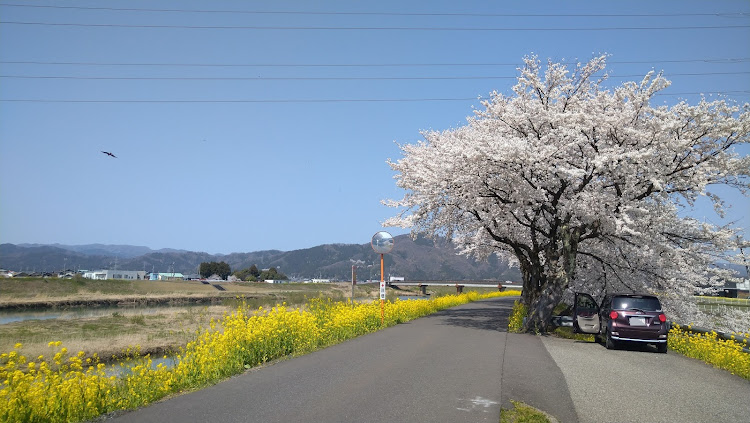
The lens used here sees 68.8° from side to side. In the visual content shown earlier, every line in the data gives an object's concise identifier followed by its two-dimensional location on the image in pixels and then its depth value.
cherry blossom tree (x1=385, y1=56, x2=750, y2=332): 17.16
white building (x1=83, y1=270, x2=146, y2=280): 122.00
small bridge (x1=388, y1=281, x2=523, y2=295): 107.69
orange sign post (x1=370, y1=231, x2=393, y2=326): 19.80
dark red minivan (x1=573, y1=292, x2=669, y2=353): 14.91
